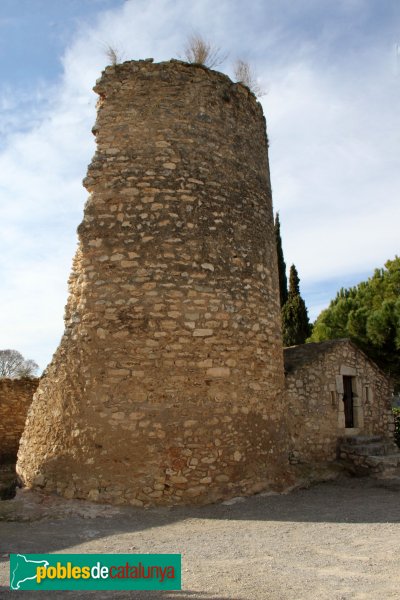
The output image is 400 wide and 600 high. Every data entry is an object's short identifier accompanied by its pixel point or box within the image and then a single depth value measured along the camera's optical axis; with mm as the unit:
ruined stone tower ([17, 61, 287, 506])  6762
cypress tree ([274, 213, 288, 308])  19922
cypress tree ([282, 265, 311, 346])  20312
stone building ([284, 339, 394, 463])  10125
